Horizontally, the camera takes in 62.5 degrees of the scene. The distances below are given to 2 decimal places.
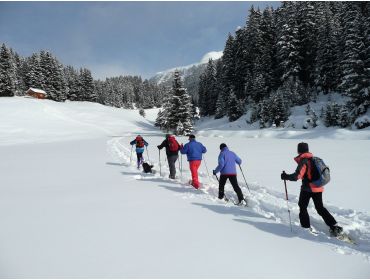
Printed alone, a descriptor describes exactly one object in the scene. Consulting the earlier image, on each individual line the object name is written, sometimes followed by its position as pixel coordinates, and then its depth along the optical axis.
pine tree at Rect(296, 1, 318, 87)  44.69
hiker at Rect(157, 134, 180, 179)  12.38
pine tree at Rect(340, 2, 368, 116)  29.92
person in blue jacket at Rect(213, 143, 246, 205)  8.63
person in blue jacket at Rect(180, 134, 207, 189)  10.77
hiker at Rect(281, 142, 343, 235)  6.00
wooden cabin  74.98
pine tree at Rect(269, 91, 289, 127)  37.72
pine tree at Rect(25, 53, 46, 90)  79.69
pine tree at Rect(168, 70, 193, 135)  45.16
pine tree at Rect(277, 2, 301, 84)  43.47
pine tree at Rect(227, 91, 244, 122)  49.50
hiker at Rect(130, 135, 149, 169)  15.86
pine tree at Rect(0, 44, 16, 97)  72.06
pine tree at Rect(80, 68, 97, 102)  88.50
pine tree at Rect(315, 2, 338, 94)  38.84
